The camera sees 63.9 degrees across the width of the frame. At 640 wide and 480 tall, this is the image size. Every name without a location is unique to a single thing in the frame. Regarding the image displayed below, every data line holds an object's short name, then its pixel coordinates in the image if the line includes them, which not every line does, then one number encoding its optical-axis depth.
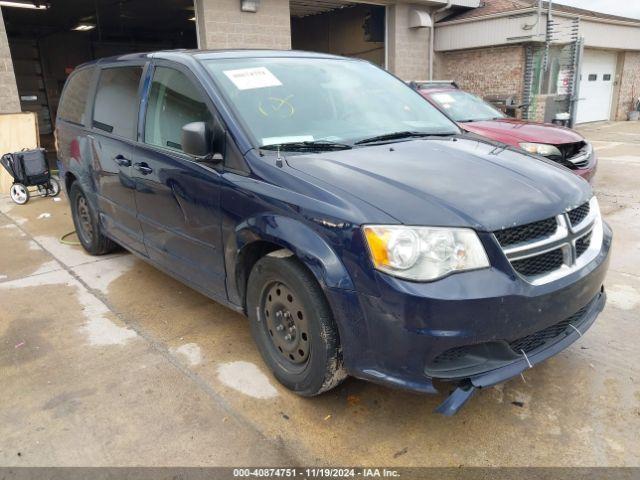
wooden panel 8.34
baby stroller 7.41
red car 6.20
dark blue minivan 2.13
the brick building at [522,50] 14.48
